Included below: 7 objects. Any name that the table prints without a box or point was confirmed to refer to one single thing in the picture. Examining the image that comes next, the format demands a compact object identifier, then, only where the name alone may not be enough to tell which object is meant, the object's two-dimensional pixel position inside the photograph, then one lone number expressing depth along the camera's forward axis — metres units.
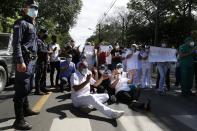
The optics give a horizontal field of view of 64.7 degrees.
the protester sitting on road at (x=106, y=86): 4.07
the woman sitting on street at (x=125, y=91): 3.91
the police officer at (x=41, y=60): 4.17
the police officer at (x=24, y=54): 2.53
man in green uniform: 4.80
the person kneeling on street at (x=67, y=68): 4.90
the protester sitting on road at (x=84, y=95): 3.00
